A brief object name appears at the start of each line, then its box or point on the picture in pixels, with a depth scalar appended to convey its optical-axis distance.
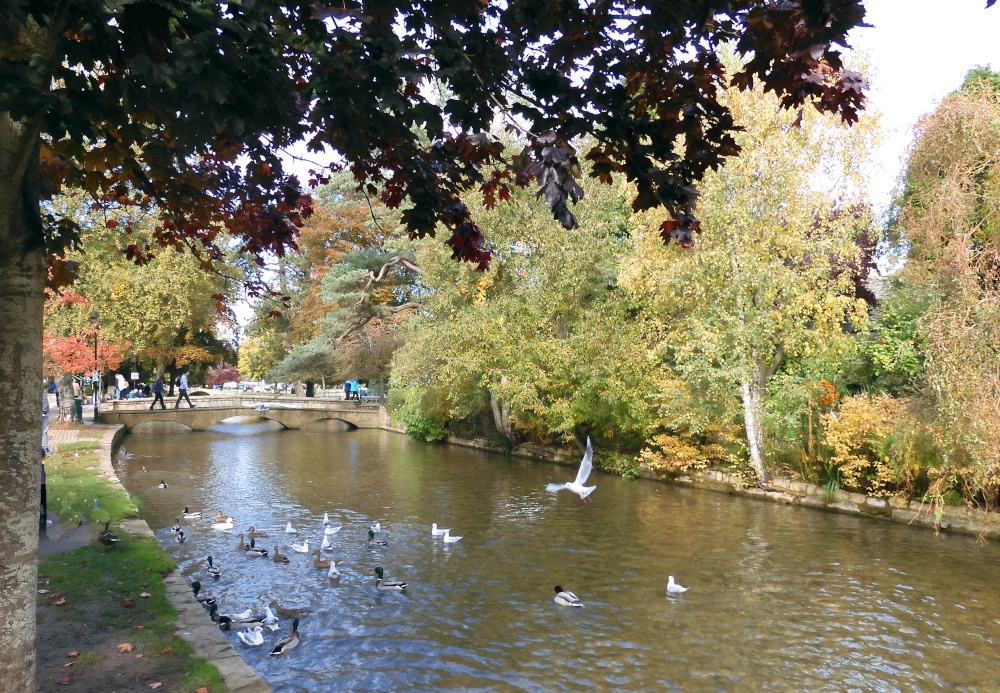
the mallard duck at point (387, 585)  11.49
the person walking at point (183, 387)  40.84
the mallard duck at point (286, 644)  8.90
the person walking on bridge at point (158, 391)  38.78
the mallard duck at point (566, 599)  10.77
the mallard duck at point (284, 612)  10.05
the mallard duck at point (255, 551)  13.35
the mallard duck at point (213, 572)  11.94
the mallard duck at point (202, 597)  9.90
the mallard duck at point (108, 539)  10.60
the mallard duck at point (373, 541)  14.29
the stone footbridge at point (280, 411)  41.25
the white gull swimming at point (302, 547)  13.61
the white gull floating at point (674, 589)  11.38
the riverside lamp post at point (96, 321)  33.09
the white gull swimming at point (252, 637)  9.05
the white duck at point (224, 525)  15.07
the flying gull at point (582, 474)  12.59
